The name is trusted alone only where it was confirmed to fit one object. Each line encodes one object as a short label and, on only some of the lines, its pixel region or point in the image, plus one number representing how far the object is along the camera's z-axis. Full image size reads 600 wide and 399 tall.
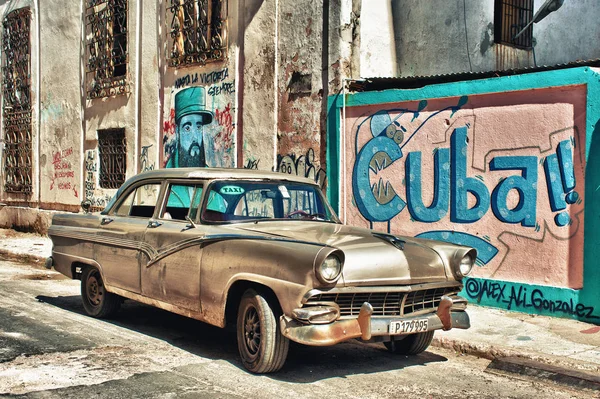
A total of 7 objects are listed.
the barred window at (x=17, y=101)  18.17
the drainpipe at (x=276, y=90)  11.41
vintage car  4.91
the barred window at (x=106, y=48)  15.16
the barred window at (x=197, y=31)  12.63
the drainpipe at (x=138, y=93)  14.55
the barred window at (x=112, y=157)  15.14
